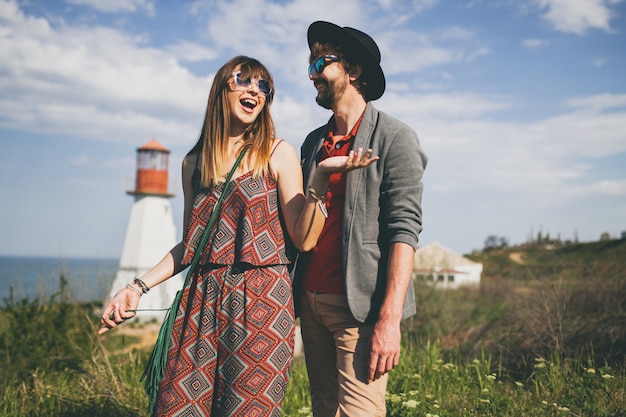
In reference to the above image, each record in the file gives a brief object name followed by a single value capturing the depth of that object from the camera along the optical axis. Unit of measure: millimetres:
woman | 2406
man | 2414
